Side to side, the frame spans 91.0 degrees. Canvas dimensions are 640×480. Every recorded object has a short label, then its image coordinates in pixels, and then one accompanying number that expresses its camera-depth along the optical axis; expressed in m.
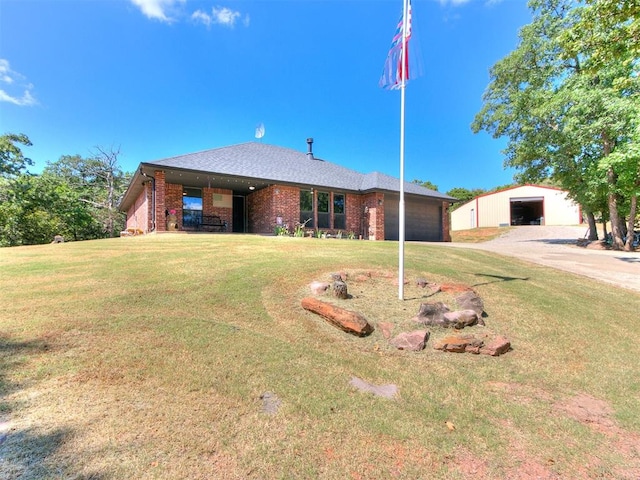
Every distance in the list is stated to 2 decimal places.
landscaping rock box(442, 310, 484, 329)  4.64
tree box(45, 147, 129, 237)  27.23
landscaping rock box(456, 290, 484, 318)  5.13
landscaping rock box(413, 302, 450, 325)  4.68
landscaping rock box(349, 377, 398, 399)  3.15
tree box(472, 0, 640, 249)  13.18
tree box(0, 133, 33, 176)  22.59
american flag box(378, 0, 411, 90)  5.93
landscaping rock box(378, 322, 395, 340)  4.41
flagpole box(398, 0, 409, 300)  5.87
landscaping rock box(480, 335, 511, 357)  4.15
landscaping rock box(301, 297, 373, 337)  4.35
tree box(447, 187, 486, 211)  50.84
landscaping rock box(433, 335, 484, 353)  4.17
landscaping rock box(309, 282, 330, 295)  5.46
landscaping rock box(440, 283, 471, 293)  5.96
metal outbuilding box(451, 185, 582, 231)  31.28
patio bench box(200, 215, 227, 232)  16.55
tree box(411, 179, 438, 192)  50.78
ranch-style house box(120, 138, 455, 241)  14.81
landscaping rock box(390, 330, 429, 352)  4.14
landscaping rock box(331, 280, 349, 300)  5.29
